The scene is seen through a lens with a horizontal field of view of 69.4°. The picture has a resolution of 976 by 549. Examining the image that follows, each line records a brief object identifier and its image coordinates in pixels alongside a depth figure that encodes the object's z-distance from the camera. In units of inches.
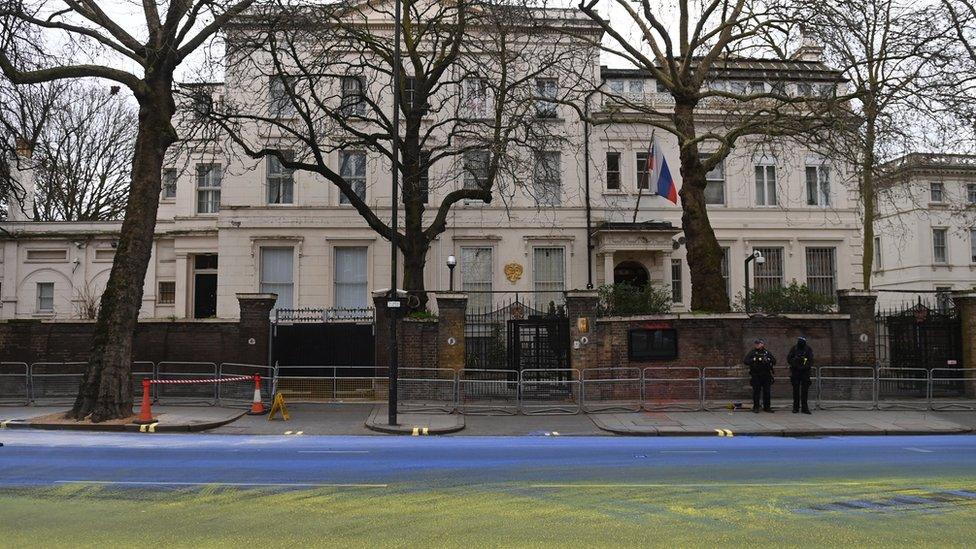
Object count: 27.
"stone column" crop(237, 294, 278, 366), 758.5
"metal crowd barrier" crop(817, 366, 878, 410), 731.4
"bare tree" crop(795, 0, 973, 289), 712.4
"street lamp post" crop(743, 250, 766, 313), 987.9
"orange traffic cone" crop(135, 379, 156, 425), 588.4
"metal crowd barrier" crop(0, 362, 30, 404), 727.7
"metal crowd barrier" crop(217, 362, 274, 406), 714.8
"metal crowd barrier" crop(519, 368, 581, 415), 684.1
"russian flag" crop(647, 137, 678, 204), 927.7
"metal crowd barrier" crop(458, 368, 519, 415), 705.6
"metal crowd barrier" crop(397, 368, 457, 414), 695.1
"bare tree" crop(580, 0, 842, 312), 761.6
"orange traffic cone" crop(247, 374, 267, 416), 655.1
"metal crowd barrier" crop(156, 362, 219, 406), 720.3
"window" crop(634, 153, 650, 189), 1148.3
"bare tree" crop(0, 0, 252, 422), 594.5
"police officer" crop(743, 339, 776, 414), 658.2
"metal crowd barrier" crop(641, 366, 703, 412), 729.0
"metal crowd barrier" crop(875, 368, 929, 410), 743.1
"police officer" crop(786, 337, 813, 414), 654.5
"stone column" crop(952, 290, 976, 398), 774.5
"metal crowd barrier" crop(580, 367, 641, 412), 730.8
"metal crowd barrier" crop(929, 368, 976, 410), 745.6
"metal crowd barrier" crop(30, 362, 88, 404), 721.6
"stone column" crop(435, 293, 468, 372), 738.8
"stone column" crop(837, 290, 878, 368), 753.0
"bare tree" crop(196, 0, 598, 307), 730.2
